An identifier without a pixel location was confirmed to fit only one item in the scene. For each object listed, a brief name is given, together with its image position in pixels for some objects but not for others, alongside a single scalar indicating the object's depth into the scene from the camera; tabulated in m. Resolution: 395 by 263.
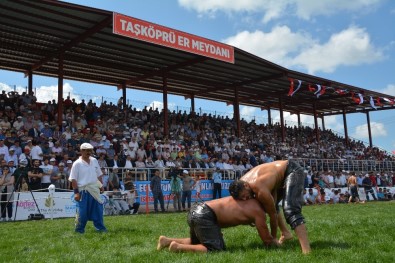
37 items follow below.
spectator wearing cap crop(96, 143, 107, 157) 18.00
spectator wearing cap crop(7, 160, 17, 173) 14.58
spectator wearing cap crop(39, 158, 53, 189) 15.01
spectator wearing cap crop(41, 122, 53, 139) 18.36
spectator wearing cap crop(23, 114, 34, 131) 18.44
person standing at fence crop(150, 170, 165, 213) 17.20
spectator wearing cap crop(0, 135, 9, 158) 15.36
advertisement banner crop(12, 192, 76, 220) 14.05
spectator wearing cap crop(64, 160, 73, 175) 15.81
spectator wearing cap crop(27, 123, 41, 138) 17.72
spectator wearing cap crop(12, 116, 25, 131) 18.16
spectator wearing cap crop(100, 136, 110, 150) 19.11
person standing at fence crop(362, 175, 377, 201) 27.59
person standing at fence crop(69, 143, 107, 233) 8.71
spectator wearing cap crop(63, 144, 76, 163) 16.99
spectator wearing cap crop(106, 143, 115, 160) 18.33
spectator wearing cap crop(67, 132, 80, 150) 18.05
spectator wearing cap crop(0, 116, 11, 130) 17.59
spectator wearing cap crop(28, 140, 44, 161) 15.85
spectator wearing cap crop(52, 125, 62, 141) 18.48
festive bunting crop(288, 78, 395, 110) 31.73
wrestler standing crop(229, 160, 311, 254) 5.66
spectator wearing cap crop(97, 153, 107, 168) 17.20
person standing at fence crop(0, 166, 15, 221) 13.67
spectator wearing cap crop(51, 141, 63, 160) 16.70
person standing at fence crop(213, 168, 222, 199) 20.42
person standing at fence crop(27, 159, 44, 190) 14.46
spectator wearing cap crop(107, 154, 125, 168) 17.67
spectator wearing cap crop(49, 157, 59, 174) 15.46
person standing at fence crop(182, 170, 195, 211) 18.34
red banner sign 18.66
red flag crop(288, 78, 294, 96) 29.48
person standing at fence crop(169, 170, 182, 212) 18.17
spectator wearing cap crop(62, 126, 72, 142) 18.64
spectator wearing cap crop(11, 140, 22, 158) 15.88
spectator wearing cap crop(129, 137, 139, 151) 19.92
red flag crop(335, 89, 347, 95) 34.14
